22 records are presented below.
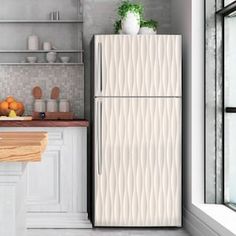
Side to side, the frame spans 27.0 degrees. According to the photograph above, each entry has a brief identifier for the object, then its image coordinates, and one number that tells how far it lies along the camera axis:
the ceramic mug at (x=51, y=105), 4.95
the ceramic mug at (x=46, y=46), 4.94
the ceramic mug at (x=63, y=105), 4.93
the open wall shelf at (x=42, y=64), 4.98
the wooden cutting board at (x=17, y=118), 4.54
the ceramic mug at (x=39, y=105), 4.94
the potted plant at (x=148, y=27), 4.52
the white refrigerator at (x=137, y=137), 4.27
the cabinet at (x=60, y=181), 4.38
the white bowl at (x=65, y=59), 4.92
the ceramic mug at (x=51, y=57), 4.94
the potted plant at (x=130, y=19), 4.40
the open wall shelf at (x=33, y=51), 4.87
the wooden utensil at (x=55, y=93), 5.01
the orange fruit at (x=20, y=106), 4.84
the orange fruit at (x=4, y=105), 4.78
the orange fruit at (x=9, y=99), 4.81
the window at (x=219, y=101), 4.05
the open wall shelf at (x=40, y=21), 4.93
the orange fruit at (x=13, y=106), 4.79
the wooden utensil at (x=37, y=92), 5.00
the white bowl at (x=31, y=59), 4.92
